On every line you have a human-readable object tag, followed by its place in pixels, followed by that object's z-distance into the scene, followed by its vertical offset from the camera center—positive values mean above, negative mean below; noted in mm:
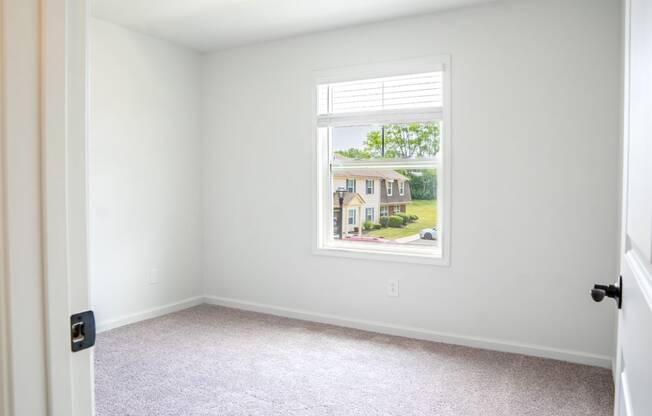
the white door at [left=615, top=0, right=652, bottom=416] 681 -41
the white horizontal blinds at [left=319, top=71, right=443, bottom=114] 3488 +789
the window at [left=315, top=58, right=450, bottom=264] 3479 +362
